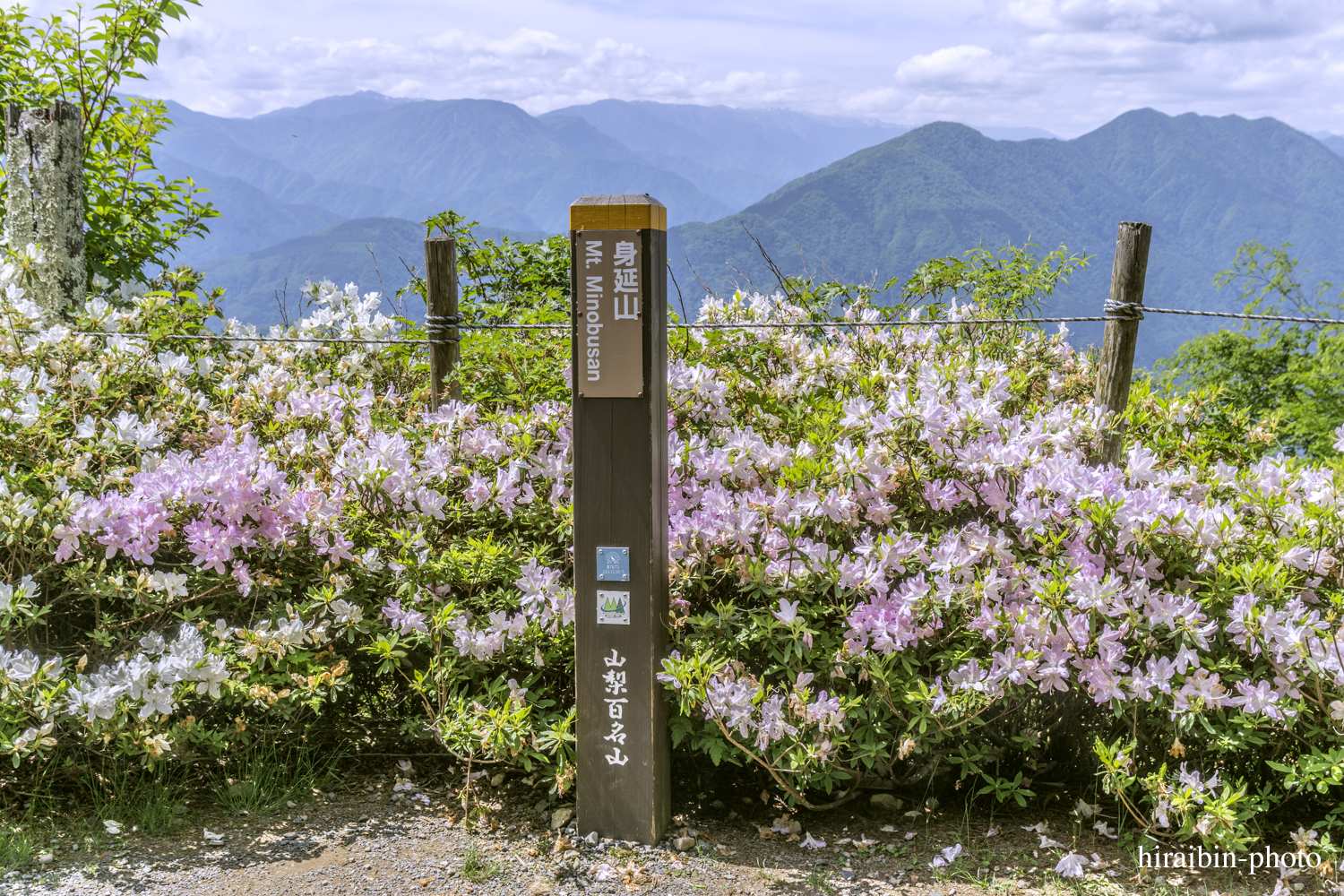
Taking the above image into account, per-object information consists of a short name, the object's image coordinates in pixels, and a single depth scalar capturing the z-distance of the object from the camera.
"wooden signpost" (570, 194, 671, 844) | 2.33
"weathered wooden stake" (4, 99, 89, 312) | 4.48
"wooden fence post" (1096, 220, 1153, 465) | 3.24
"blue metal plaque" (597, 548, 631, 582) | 2.43
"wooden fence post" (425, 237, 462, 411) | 3.61
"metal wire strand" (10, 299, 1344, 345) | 3.24
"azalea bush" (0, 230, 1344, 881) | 2.38
